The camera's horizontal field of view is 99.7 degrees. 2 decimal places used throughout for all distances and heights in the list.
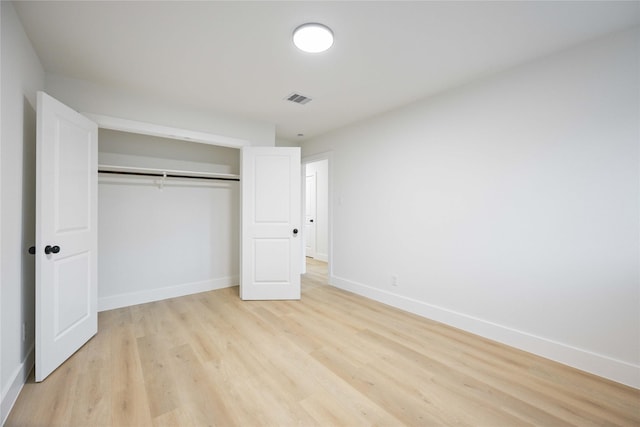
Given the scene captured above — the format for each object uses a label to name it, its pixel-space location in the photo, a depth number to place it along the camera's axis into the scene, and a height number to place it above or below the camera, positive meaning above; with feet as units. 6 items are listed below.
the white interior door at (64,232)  6.26 -0.51
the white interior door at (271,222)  12.02 -0.37
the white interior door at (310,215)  22.97 -0.10
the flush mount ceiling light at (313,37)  6.26 +4.26
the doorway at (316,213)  22.00 +0.07
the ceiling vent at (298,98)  10.07 +4.43
